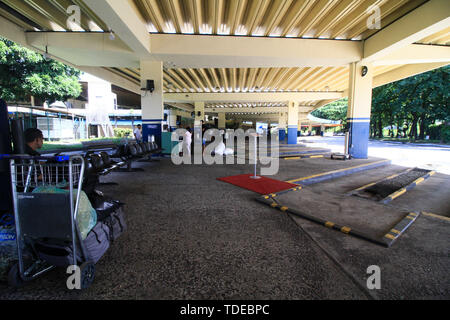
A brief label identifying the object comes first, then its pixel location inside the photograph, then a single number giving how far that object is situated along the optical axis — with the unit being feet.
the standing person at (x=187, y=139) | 30.63
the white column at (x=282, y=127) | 82.38
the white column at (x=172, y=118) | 71.82
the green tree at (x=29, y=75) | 32.53
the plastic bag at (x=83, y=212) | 5.82
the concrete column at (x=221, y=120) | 93.86
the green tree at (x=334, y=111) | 154.40
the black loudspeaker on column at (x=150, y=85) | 27.43
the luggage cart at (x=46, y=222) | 5.48
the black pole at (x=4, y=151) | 7.59
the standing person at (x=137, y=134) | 37.22
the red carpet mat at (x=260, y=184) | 14.83
